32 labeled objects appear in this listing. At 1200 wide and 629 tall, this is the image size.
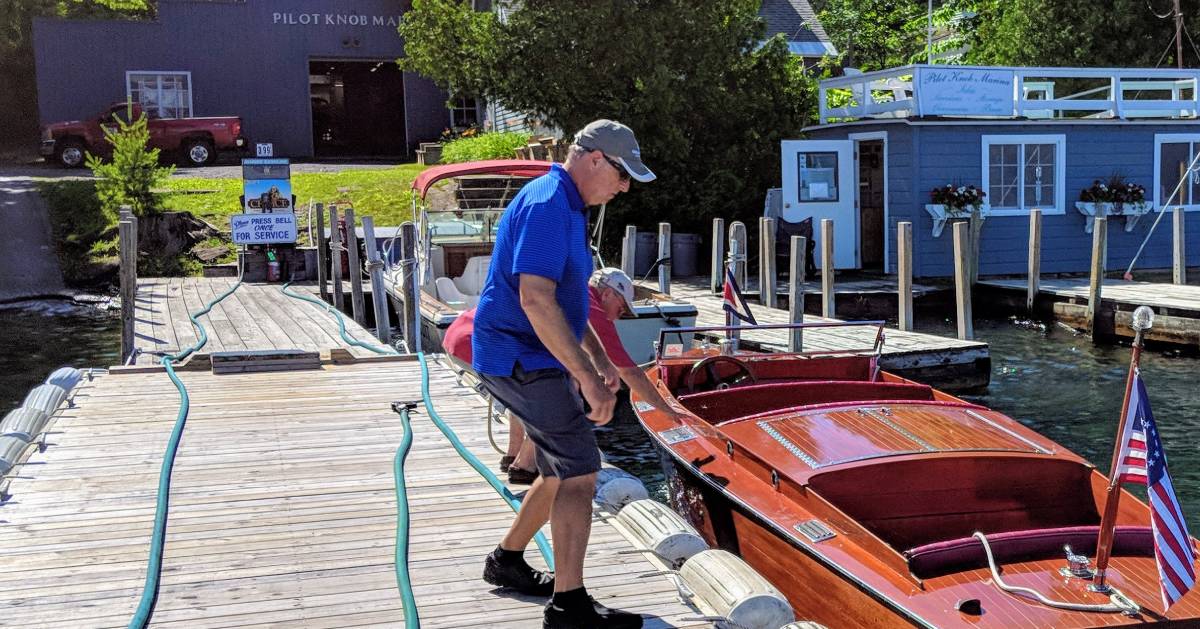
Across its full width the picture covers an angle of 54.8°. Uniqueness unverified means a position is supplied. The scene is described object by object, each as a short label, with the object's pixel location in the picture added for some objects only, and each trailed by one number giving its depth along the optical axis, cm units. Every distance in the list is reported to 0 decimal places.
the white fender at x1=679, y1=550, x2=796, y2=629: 390
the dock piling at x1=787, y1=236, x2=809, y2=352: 1205
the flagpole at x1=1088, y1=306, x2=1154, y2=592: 414
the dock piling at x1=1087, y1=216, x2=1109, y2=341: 1429
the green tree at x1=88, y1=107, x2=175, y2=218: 2059
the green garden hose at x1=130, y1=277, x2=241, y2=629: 396
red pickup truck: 2741
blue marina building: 1775
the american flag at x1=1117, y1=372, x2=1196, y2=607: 398
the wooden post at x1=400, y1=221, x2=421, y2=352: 1090
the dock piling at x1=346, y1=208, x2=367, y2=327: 1504
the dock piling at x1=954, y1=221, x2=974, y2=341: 1250
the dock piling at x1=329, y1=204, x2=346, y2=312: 1683
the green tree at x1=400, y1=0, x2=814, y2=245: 1800
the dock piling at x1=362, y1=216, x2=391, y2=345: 1205
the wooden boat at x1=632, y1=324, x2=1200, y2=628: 446
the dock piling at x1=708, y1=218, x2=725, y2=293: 1530
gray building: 2909
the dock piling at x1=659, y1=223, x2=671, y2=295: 1441
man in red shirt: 565
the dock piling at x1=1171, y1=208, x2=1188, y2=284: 1606
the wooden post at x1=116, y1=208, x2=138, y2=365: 1134
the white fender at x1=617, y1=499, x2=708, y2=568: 458
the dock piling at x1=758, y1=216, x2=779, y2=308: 1395
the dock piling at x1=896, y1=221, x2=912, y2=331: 1295
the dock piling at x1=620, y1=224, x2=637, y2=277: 1543
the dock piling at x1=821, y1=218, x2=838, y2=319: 1351
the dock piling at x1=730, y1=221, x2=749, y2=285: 1309
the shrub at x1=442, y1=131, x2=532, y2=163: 2505
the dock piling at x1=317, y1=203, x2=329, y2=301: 1752
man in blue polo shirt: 354
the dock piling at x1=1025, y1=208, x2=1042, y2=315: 1545
